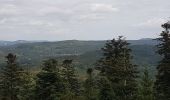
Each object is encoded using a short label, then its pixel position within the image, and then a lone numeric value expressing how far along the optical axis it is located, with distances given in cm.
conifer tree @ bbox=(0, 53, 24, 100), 4080
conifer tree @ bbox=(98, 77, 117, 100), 3727
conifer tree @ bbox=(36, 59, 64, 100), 3576
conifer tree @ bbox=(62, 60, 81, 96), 4967
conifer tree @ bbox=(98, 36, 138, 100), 3513
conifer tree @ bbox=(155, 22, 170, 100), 3110
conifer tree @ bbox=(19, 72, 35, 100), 4631
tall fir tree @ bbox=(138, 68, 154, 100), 3898
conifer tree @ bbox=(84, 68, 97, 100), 4659
